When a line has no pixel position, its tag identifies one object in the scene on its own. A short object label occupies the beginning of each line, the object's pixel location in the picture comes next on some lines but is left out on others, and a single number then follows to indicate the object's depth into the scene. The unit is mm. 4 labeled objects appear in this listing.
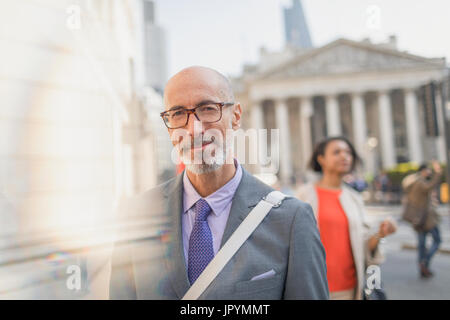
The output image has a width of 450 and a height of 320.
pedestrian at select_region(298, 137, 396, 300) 2738
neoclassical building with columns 40625
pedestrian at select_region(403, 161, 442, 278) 6720
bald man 1415
